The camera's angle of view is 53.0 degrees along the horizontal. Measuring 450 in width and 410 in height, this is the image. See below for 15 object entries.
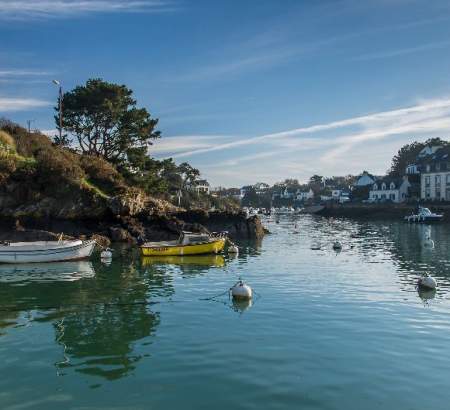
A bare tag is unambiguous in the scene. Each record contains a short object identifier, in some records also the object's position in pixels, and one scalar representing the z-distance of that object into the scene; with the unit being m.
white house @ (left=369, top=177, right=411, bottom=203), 137.12
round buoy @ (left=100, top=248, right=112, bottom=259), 38.22
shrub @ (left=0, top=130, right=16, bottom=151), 55.02
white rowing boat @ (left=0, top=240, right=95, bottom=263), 35.81
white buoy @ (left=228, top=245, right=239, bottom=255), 43.57
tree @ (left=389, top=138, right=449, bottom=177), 159.48
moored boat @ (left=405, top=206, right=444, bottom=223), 96.06
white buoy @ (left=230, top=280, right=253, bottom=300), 22.66
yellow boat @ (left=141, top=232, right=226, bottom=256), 41.12
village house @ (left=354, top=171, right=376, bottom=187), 169.12
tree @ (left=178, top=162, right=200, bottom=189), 133.62
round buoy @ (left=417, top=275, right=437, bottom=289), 25.19
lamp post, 60.25
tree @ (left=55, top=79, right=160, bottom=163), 65.69
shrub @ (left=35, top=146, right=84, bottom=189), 51.88
